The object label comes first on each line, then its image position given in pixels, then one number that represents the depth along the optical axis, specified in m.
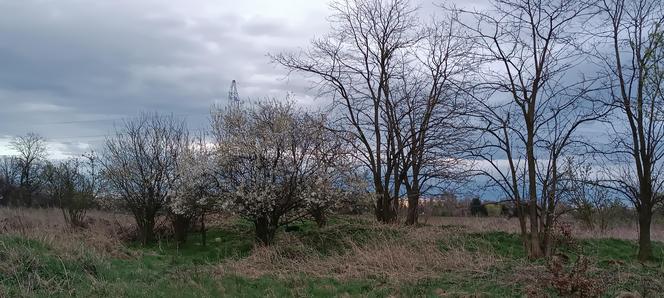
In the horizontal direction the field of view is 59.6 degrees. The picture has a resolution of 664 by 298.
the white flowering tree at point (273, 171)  17.67
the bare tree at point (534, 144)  12.96
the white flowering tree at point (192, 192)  18.94
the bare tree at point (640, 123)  13.84
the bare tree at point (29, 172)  56.33
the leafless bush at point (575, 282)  7.78
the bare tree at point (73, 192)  25.36
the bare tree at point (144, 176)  23.19
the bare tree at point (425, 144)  19.98
